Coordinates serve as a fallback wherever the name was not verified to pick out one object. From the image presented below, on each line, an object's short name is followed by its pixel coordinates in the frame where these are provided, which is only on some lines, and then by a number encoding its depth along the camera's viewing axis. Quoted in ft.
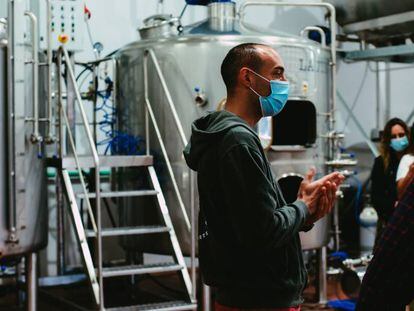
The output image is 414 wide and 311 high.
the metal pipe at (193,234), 16.57
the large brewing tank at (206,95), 18.10
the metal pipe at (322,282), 19.38
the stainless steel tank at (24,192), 15.51
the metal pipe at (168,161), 17.49
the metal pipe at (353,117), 28.53
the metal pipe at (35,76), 15.76
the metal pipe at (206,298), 17.11
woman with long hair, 18.57
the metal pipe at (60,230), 20.98
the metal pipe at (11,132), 15.46
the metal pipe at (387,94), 28.91
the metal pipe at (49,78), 16.29
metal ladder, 15.31
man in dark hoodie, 6.36
